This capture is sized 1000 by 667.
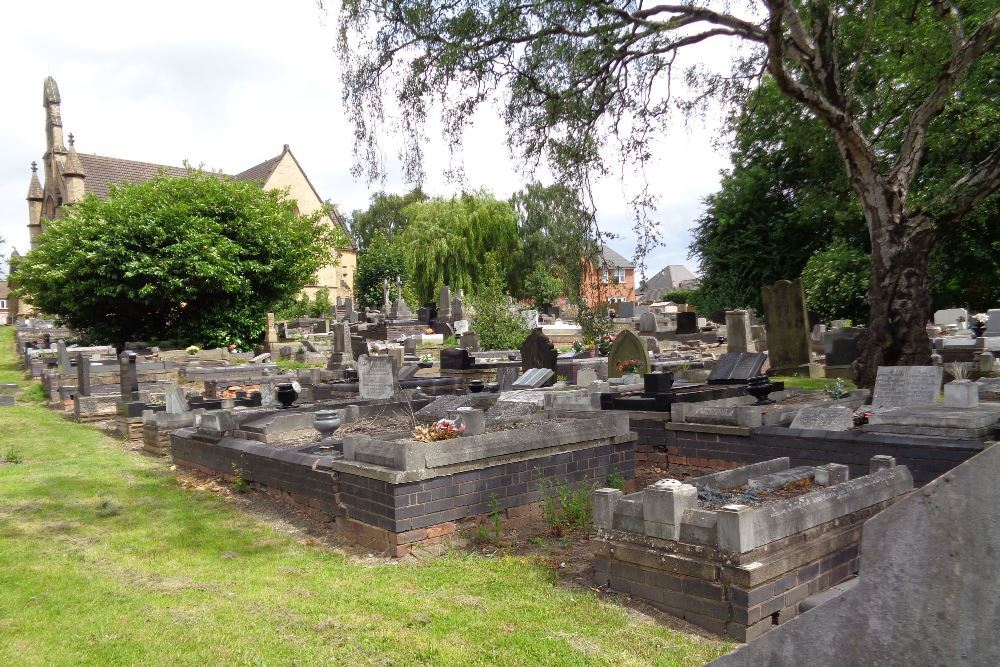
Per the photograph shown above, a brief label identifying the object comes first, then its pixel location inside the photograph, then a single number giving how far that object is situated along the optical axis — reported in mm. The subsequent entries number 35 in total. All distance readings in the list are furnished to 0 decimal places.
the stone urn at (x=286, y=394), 9828
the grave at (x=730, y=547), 3932
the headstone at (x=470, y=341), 23206
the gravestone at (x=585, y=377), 12058
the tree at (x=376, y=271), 47875
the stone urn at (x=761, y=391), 8703
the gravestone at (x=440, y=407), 8583
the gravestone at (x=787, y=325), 14133
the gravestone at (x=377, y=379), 11180
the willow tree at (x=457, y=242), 42188
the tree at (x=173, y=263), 22359
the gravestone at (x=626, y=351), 12289
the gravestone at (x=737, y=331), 16203
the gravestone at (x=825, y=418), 7180
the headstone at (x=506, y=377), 12331
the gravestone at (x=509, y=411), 7729
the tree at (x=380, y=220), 59219
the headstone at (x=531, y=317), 29983
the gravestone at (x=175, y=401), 10711
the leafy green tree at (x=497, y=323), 23188
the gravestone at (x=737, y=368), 9945
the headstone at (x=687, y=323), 25844
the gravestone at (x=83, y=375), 14781
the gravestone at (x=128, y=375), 14266
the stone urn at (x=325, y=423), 7824
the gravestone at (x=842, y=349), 14375
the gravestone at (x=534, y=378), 11539
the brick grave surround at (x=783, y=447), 6188
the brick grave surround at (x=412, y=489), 5391
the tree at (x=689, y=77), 9133
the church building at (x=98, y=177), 40188
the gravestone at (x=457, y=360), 16953
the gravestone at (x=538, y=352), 13906
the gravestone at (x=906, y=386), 7734
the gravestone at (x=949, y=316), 20875
